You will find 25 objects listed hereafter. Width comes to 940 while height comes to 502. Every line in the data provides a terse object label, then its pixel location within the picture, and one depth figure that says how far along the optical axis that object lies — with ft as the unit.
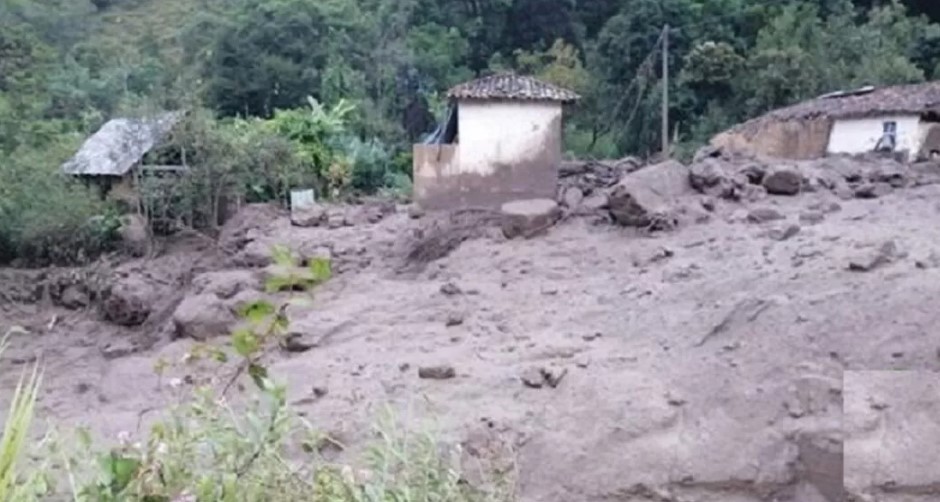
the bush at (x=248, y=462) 6.63
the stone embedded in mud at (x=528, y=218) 34.12
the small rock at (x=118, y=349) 34.81
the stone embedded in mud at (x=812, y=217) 29.94
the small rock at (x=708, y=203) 32.48
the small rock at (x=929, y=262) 24.79
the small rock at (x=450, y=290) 31.01
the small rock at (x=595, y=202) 34.68
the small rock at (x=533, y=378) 24.32
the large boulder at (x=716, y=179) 32.91
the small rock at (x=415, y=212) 37.65
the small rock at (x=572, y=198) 35.60
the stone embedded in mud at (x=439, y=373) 25.59
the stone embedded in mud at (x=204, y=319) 31.99
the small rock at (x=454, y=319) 29.07
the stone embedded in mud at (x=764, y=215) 30.99
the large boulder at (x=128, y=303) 37.86
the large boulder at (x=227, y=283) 33.94
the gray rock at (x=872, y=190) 31.68
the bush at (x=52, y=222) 46.88
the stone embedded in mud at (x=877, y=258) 25.29
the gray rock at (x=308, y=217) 39.14
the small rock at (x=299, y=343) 29.53
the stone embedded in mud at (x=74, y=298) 41.52
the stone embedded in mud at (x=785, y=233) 29.01
